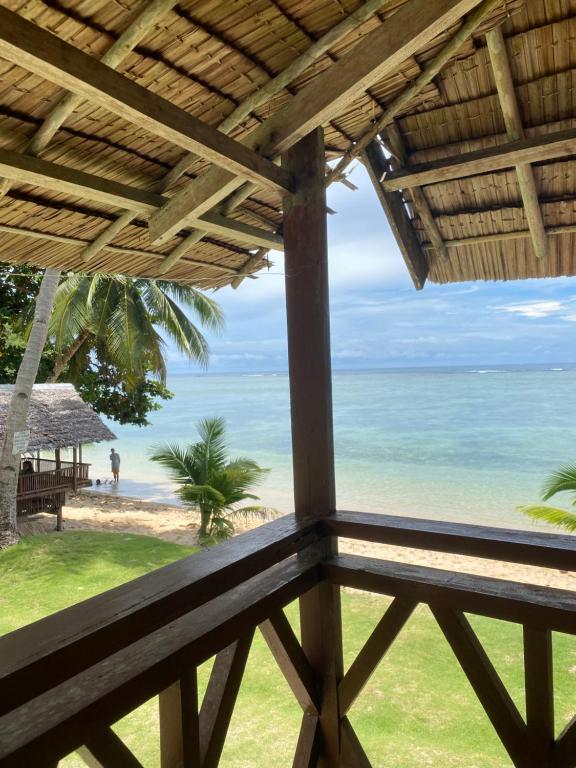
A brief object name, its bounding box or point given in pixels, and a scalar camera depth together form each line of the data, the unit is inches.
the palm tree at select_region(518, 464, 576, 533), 216.1
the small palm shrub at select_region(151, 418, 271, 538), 341.4
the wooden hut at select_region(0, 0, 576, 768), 40.6
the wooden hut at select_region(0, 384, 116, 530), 349.4
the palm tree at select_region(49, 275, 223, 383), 402.6
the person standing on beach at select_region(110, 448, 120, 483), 638.5
